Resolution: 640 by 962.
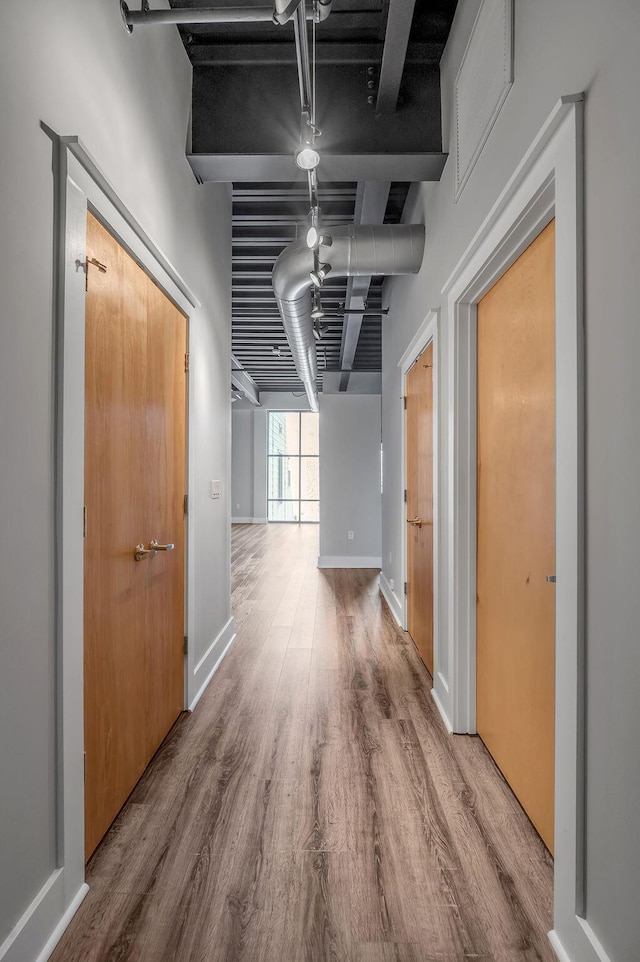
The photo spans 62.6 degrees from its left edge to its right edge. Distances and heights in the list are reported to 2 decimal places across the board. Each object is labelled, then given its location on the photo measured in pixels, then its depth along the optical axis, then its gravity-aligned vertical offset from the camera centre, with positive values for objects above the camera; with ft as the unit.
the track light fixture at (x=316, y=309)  10.57 +3.44
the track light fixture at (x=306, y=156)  6.97 +4.30
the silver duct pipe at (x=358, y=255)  10.73 +4.67
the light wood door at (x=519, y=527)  5.49 -0.58
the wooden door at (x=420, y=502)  10.62 -0.52
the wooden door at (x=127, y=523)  5.42 -0.55
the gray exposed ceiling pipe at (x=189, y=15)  5.52 +4.90
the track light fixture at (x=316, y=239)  8.24 +3.80
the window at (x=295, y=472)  45.32 +0.57
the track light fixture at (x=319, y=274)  9.47 +3.72
